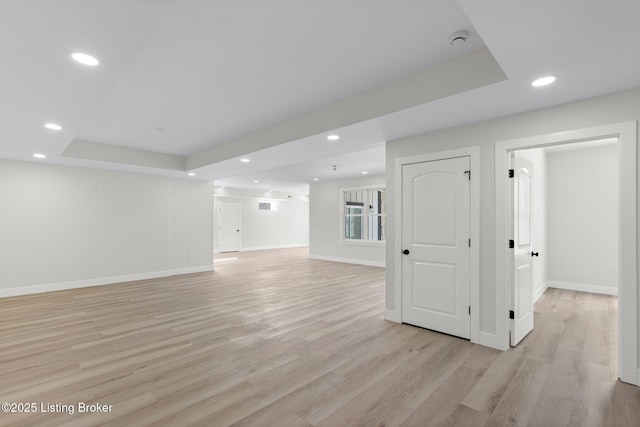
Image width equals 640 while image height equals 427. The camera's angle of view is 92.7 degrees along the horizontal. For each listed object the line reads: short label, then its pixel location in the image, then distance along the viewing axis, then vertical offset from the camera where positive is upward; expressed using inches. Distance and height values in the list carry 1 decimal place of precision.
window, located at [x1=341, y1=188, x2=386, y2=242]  357.4 -2.0
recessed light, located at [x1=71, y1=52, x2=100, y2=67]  77.4 +40.1
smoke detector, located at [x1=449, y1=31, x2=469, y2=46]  84.0 +49.1
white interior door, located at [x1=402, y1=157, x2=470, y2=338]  132.8 -15.2
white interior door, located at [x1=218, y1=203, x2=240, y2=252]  476.1 -23.2
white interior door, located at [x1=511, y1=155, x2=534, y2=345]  123.9 -16.7
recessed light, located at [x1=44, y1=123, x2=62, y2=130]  134.7 +39.0
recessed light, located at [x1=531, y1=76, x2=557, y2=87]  88.1 +38.7
